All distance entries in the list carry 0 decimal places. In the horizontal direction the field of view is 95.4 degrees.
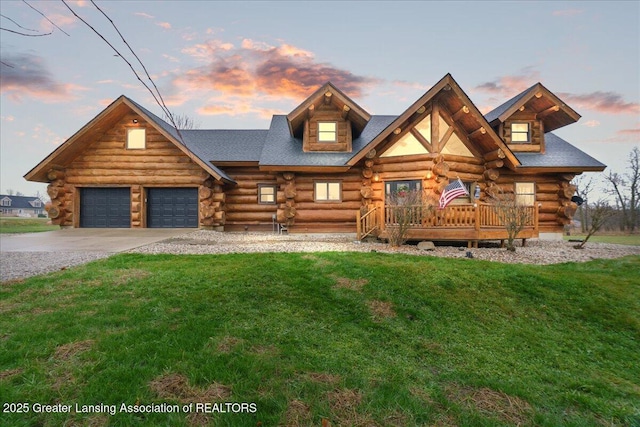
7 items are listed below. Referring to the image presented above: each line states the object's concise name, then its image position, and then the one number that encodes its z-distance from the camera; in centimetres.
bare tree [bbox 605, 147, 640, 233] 3259
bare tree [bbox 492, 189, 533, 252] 1088
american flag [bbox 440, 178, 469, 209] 1065
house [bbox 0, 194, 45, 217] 9449
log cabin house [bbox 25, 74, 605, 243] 1434
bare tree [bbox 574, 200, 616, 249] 1191
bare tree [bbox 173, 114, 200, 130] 4181
